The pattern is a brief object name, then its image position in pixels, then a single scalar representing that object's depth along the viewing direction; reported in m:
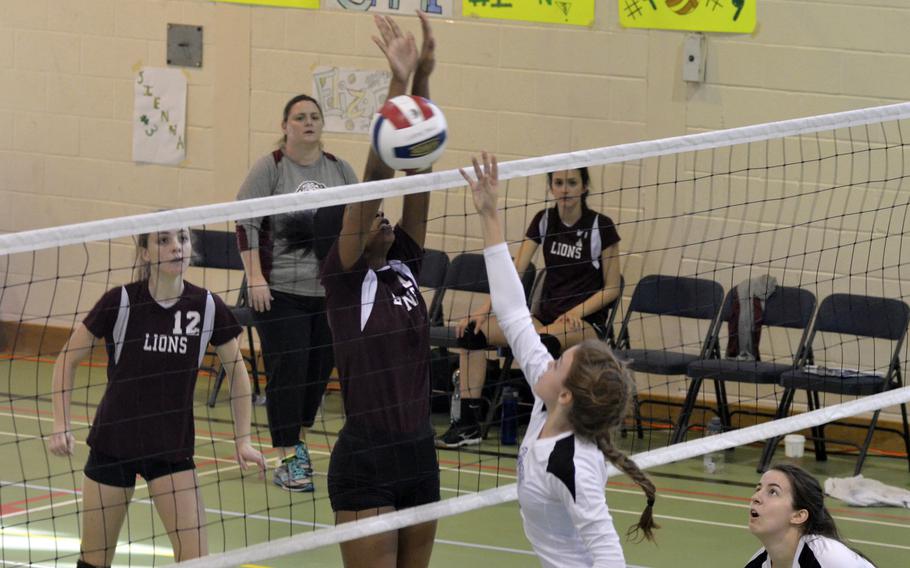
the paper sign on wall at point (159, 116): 15.84
